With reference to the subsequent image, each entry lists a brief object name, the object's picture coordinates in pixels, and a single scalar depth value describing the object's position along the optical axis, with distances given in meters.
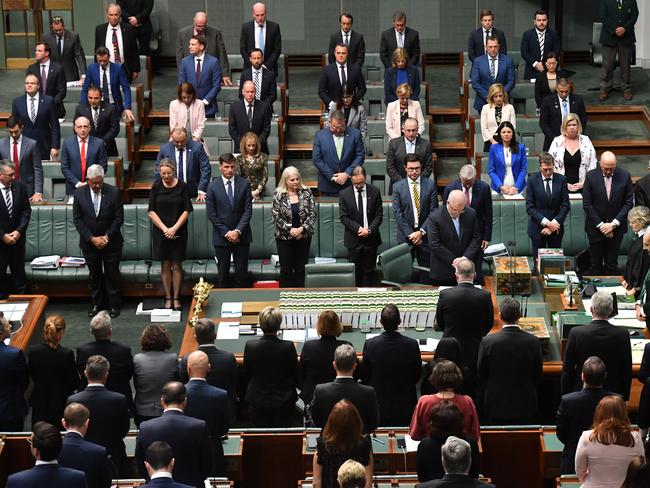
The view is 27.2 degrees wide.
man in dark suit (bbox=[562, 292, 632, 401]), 9.58
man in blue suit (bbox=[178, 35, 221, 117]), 15.74
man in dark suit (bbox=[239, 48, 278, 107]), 15.65
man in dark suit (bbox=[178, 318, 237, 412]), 9.51
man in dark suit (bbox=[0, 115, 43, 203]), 14.21
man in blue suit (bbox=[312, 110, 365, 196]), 14.31
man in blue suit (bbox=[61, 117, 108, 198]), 14.23
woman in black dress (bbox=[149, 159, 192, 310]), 13.12
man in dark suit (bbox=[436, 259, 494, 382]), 10.40
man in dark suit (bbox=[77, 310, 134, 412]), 9.63
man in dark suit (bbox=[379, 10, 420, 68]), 16.73
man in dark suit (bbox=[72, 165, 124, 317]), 13.12
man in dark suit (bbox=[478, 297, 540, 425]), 9.70
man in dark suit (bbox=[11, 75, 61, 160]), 15.15
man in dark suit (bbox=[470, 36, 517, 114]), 16.08
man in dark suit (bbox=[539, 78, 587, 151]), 15.20
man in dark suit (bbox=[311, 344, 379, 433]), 8.70
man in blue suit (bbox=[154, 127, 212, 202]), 13.95
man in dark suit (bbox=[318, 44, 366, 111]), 15.78
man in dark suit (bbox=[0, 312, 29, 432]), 9.86
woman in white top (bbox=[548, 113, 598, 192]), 14.39
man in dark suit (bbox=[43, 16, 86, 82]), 16.47
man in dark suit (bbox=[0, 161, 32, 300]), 12.99
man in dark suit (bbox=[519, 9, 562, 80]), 16.72
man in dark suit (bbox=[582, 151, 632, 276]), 13.18
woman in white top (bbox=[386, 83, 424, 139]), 15.06
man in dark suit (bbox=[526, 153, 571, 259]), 13.26
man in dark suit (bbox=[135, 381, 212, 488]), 8.17
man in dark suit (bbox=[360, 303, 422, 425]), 9.62
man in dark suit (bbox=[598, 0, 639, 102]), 17.12
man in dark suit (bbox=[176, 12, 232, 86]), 16.25
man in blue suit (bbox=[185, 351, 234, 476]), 8.77
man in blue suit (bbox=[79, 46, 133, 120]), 15.70
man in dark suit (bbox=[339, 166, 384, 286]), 13.17
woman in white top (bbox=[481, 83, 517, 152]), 15.07
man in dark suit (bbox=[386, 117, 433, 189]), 14.18
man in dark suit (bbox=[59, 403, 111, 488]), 8.03
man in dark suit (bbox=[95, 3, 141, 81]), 16.47
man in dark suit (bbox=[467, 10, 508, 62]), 16.52
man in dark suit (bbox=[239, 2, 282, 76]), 16.48
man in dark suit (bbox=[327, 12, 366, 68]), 16.47
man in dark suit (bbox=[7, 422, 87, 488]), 7.62
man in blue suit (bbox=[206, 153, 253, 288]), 13.17
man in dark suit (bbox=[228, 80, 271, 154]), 14.96
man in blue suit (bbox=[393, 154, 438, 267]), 13.28
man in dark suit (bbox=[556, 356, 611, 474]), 8.59
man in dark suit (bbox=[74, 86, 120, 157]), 14.91
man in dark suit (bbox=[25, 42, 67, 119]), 15.71
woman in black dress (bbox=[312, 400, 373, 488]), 7.93
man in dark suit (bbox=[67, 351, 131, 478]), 8.82
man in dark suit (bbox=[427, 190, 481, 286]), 12.40
